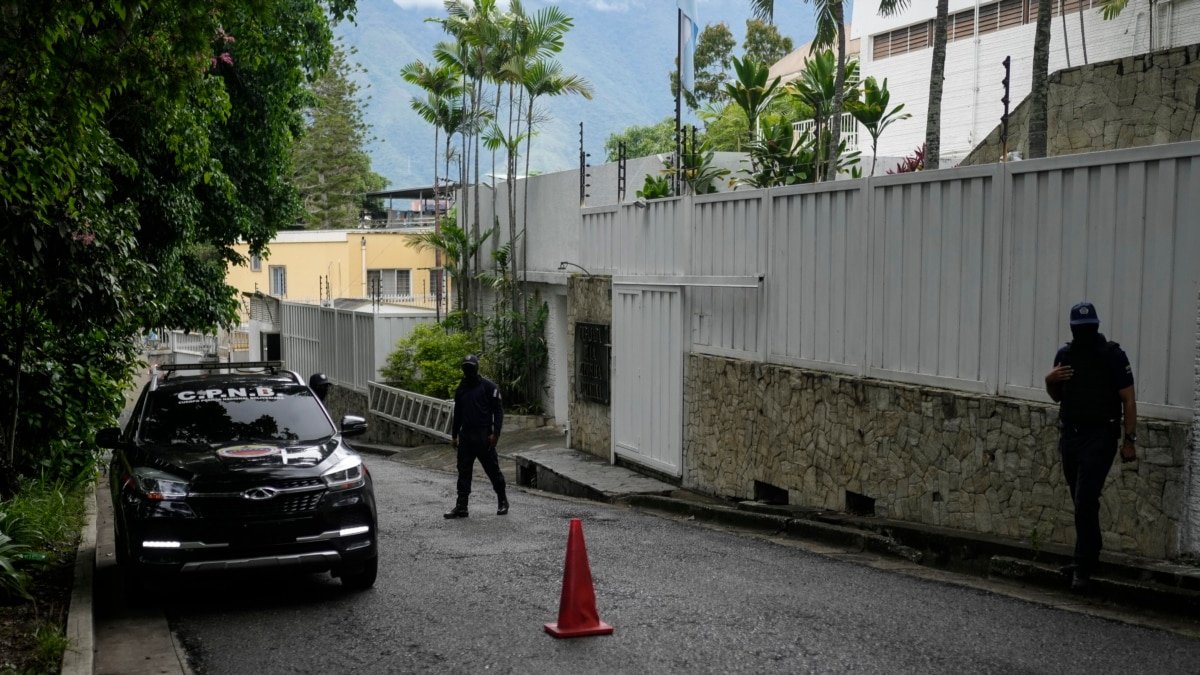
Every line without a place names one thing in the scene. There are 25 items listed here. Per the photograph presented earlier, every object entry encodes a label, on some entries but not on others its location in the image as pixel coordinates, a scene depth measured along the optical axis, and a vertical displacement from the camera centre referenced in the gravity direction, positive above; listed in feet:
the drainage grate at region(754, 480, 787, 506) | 44.09 -7.65
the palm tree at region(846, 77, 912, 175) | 59.93 +9.72
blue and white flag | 62.08 +13.58
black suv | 27.58 -4.95
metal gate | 51.06 -3.87
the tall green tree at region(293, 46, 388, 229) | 233.55 +26.89
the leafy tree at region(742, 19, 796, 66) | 204.33 +43.92
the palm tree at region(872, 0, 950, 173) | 52.70 +9.26
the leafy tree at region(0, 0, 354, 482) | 32.17 +4.39
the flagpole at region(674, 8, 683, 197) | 56.24 +10.22
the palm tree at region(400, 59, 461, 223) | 100.53 +17.25
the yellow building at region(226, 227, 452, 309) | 165.68 +3.31
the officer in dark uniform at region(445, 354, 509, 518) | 42.80 -4.91
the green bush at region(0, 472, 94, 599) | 29.17 -7.36
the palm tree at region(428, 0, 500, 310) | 87.61 +18.87
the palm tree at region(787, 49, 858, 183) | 64.49 +11.85
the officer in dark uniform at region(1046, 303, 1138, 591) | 26.35 -2.67
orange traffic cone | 25.05 -6.67
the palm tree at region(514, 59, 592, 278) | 86.17 +15.28
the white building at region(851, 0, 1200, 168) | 87.66 +21.00
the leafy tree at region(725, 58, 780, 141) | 64.49 +11.35
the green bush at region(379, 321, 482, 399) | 90.84 -5.59
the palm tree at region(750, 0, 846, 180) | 57.21 +12.84
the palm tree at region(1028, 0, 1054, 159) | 47.14 +8.27
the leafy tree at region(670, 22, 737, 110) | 208.85 +42.08
